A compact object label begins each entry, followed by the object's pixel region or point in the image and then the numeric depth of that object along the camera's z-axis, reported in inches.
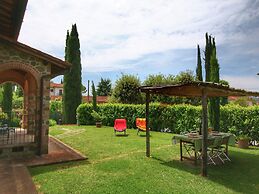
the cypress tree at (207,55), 573.0
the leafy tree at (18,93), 1831.3
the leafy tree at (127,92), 953.5
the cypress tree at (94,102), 823.6
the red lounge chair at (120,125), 565.9
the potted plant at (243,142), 424.2
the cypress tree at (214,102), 493.4
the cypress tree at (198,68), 959.0
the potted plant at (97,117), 782.5
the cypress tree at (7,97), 985.5
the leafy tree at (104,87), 2110.0
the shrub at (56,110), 1069.8
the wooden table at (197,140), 293.9
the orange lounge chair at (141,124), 573.2
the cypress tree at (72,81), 968.9
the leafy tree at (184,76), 994.6
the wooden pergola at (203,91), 264.4
